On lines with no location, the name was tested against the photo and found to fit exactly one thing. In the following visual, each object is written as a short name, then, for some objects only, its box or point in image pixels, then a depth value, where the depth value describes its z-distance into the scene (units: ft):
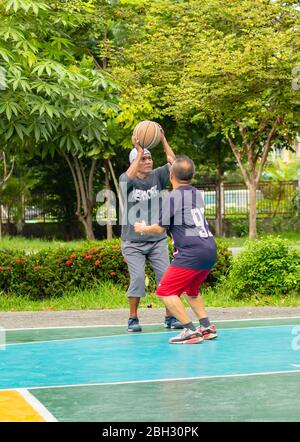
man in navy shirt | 30.66
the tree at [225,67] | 83.35
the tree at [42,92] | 39.75
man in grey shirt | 33.65
